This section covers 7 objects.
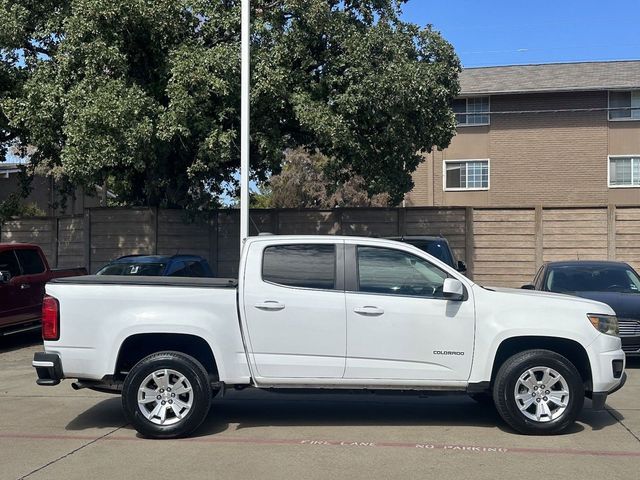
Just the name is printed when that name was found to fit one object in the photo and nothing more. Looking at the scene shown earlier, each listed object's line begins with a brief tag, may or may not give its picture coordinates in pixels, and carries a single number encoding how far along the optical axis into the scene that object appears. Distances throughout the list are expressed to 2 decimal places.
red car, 13.04
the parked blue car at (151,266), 12.71
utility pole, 12.59
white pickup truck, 7.13
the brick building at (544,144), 27.33
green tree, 14.22
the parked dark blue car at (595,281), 10.94
